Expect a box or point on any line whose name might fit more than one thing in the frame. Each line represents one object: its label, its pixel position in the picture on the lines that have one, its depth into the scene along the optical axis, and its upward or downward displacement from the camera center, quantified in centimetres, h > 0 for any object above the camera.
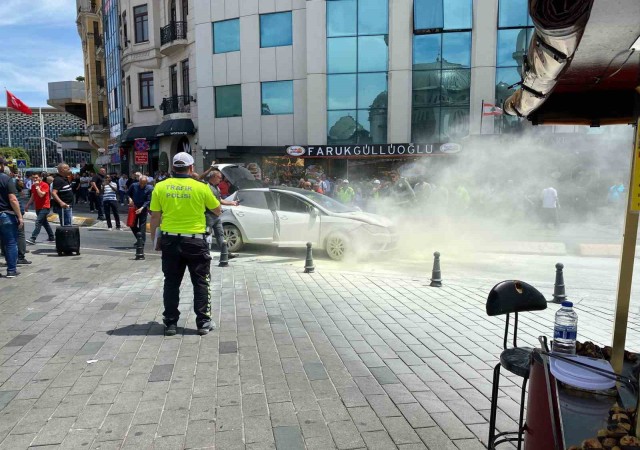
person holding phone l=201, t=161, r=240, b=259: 883 -85
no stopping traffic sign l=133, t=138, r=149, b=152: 2280 +136
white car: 962 -106
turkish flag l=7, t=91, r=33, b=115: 3228 +482
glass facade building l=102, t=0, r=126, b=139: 3238 +778
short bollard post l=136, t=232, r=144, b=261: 970 -159
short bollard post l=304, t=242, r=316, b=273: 843 -166
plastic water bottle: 249 -84
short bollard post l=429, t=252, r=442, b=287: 743 -162
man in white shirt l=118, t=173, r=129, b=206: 2350 -79
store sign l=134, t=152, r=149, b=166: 2273 +78
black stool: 265 -80
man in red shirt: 1024 -67
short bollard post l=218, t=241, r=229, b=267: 898 -162
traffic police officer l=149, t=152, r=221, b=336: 493 -66
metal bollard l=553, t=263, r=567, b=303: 657 -159
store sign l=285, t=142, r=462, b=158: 1986 +110
